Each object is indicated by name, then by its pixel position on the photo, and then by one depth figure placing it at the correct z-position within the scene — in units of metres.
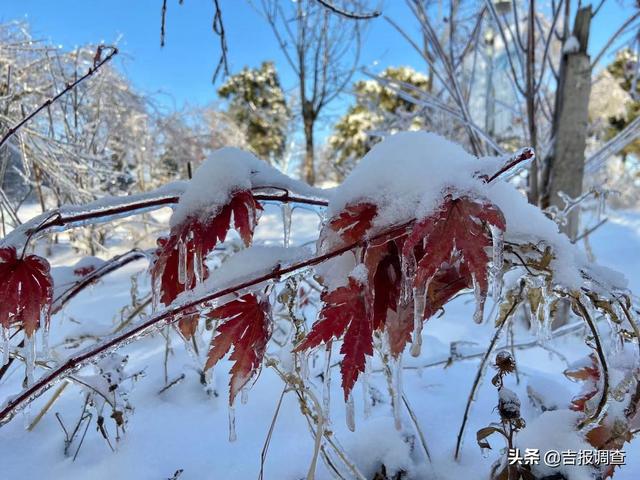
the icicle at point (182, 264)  0.56
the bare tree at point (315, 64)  6.36
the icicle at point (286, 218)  0.63
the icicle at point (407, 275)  0.46
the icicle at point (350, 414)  0.54
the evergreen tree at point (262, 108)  15.04
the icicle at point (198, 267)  0.56
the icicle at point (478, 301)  0.45
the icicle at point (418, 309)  0.46
